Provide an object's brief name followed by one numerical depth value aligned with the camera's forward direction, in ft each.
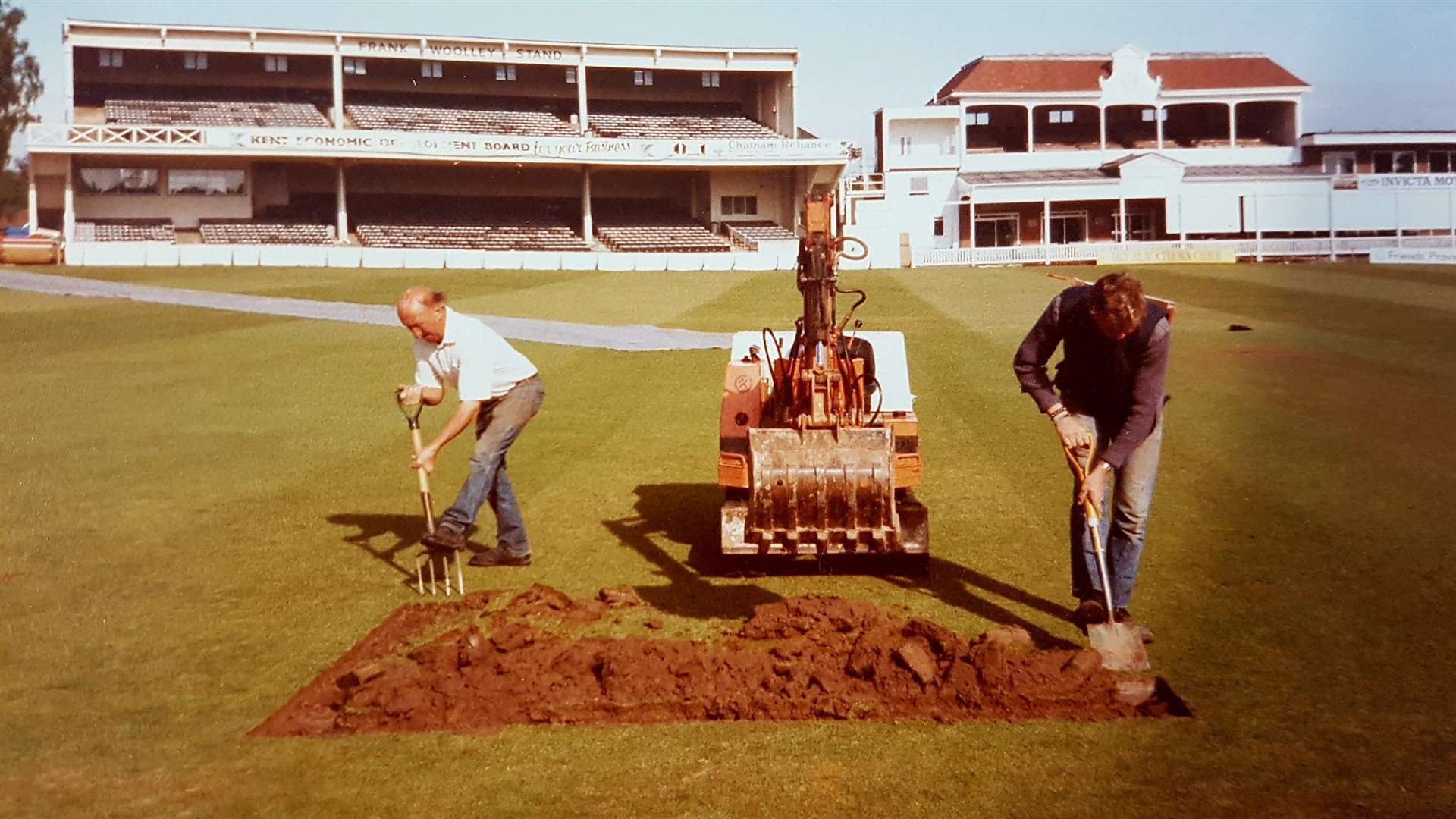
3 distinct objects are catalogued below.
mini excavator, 25.73
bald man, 27.09
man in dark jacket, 22.99
